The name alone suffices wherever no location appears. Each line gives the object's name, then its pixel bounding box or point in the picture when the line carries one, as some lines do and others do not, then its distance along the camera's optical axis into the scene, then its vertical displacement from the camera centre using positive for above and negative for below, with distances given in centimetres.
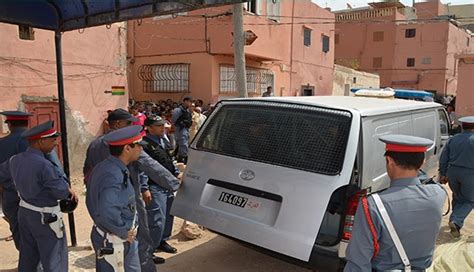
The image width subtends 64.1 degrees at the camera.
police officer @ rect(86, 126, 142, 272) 257 -79
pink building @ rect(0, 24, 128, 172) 665 +32
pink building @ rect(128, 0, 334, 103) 1383 +144
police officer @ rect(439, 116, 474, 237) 497 -106
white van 302 -71
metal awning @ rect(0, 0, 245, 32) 401 +87
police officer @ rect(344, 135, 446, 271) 198 -68
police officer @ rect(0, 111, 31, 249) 374 -97
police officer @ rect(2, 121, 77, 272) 302 -91
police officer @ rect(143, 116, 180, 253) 403 -99
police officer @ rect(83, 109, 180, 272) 347 -81
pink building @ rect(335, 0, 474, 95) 3181 +381
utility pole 840 +94
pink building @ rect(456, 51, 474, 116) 1536 +12
